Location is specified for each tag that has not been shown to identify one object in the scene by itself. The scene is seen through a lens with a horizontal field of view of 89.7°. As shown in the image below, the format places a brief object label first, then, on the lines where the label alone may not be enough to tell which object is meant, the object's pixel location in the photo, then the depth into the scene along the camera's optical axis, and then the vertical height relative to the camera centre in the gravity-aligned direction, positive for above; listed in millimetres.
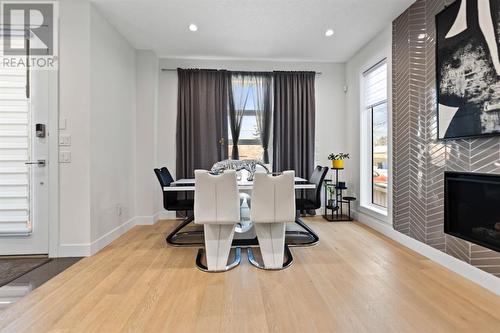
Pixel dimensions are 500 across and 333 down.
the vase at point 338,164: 4148 +13
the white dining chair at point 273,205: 2369 -379
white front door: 2641 -28
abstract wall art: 1954 +829
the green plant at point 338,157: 4297 +138
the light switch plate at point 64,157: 2674 +88
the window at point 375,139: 3678 +405
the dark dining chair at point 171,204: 3096 -494
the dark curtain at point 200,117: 4285 +827
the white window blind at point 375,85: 3633 +1227
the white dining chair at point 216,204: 2326 -363
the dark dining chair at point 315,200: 3080 -464
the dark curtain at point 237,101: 4398 +1125
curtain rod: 4348 +1656
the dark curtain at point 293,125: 4410 +702
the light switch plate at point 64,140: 2671 +270
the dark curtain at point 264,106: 4422 +1041
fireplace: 2006 -374
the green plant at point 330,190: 4403 -440
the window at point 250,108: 4426 +1005
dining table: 2857 -921
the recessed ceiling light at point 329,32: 3453 +1843
